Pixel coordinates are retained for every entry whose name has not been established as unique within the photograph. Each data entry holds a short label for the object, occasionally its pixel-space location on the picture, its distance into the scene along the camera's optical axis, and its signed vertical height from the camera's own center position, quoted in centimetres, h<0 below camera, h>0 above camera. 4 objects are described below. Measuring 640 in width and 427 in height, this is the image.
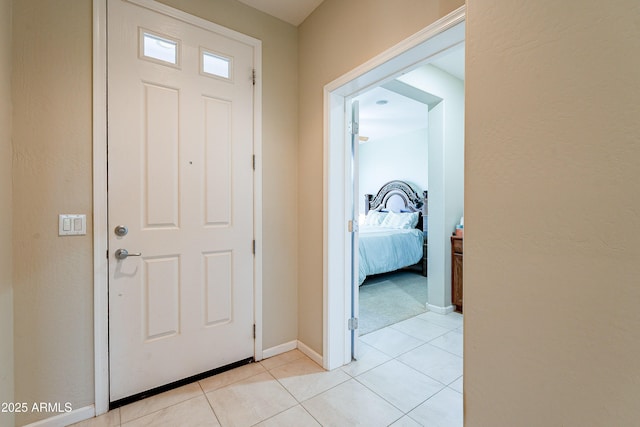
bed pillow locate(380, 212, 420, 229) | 531 -14
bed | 420 -32
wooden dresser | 316 -66
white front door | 168 +10
